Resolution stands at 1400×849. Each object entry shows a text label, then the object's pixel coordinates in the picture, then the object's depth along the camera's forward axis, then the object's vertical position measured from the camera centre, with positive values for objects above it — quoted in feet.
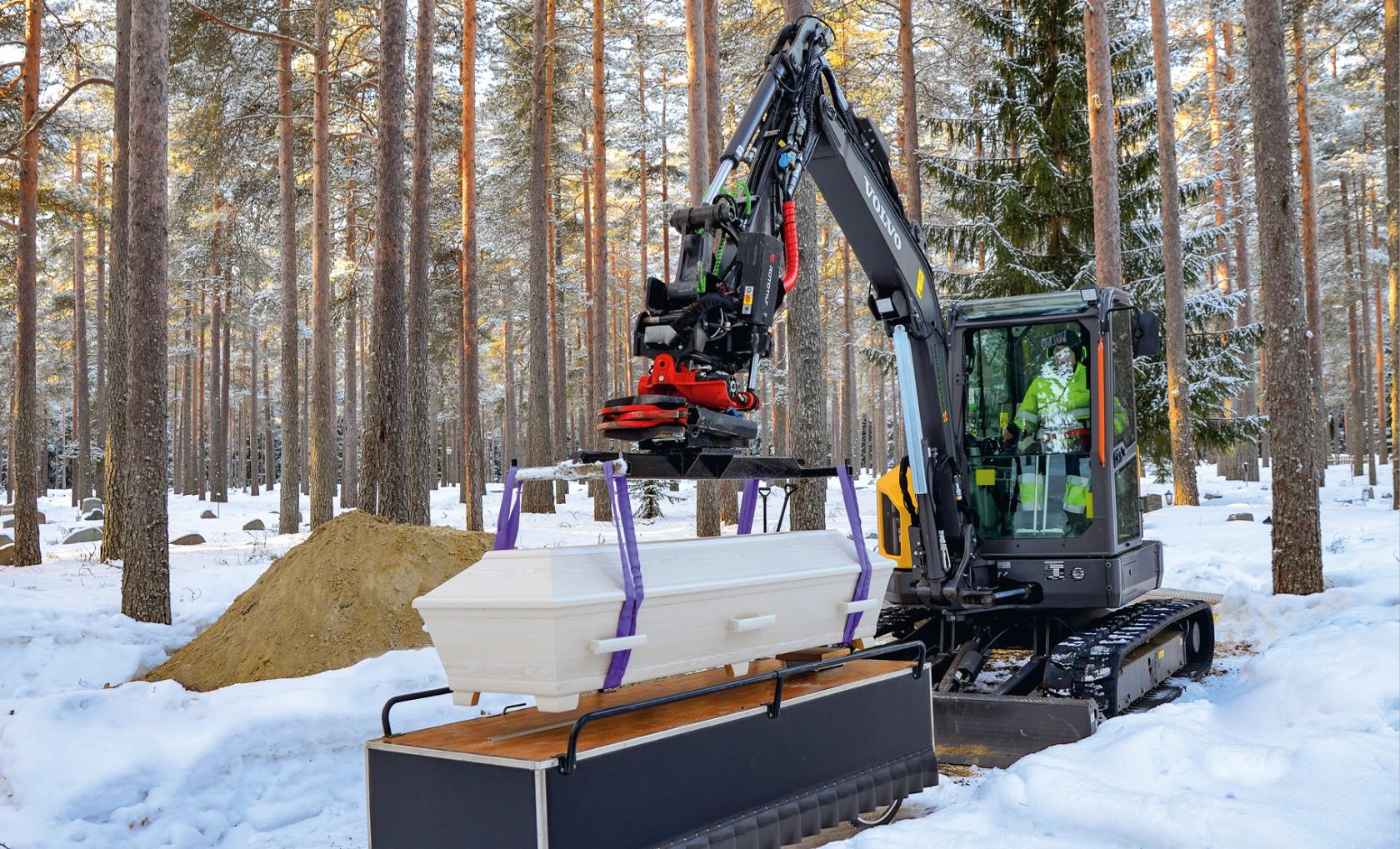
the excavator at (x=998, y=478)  20.54 -0.60
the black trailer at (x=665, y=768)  10.69 -3.63
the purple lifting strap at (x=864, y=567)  15.41 -1.71
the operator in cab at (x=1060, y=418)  24.38 +0.83
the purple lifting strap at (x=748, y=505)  17.33 -0.81
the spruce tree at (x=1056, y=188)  59.06 +15.62
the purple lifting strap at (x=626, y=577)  11.53 -1.30
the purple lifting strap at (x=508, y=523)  13.17 -0.75
